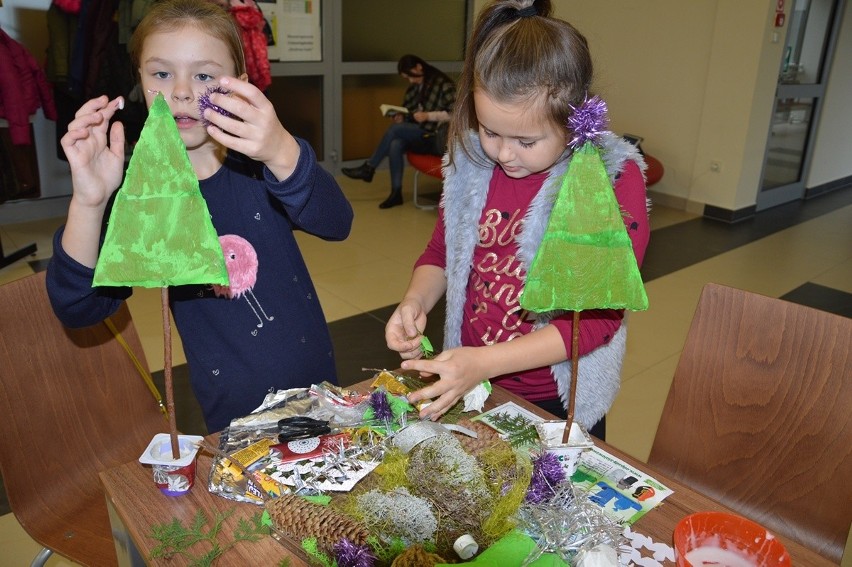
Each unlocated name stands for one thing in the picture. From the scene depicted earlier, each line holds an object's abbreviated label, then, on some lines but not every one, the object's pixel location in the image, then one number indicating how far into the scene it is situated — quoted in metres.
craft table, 0.84
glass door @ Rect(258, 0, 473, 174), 5.41
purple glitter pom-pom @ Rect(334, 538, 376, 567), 0.74
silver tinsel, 0.80
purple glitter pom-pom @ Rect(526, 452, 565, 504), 0.87
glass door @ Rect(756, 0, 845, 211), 4.99
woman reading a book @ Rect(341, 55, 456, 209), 4.94
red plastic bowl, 0.82
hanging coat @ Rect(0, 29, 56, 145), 3.39
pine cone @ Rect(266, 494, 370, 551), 0.80
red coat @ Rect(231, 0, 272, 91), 3.56
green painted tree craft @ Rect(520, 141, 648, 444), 0.89
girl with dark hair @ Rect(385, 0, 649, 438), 1.03
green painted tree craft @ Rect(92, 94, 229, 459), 0.84
